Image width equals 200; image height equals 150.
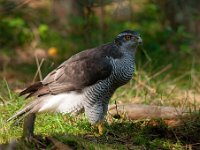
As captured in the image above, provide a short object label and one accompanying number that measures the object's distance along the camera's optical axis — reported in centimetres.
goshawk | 1314
